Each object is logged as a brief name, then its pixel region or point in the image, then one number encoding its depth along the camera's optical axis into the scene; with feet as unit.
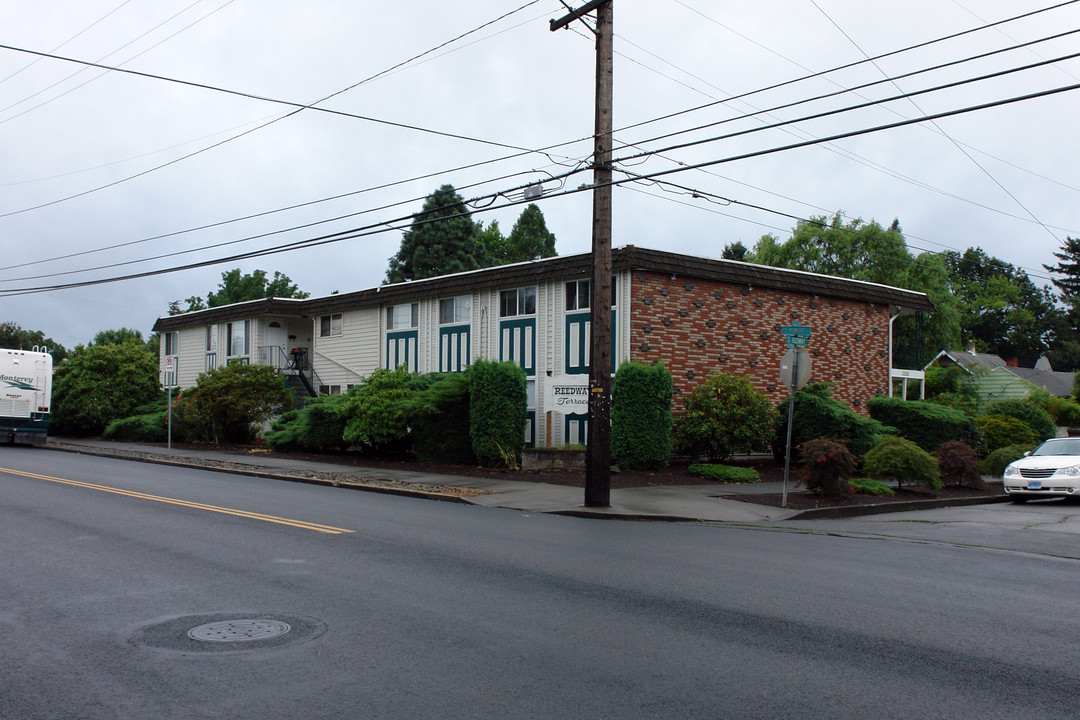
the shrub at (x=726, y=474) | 63.41
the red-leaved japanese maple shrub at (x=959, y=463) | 62.23
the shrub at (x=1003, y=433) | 85.40
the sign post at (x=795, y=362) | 48.98
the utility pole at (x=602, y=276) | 50.08
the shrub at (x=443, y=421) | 72.38
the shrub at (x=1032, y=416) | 91.30
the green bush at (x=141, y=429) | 111.65
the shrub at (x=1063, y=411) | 134.00
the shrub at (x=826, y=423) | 71.97
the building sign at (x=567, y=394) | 62.95
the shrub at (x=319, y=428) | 85.30
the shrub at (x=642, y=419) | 66.74
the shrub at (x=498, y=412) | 69.46
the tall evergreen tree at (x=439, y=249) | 195.21
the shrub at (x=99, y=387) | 121.29
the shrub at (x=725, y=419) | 68.69
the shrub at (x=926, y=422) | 77.36
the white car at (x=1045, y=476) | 58.54
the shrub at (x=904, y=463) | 56.75
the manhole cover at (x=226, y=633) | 18.98
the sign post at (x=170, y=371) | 87.86
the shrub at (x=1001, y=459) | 74.43
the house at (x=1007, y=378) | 165.89
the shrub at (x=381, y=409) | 77.10
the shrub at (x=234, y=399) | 100.07
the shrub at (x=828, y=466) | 51.75
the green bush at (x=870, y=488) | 56.75
